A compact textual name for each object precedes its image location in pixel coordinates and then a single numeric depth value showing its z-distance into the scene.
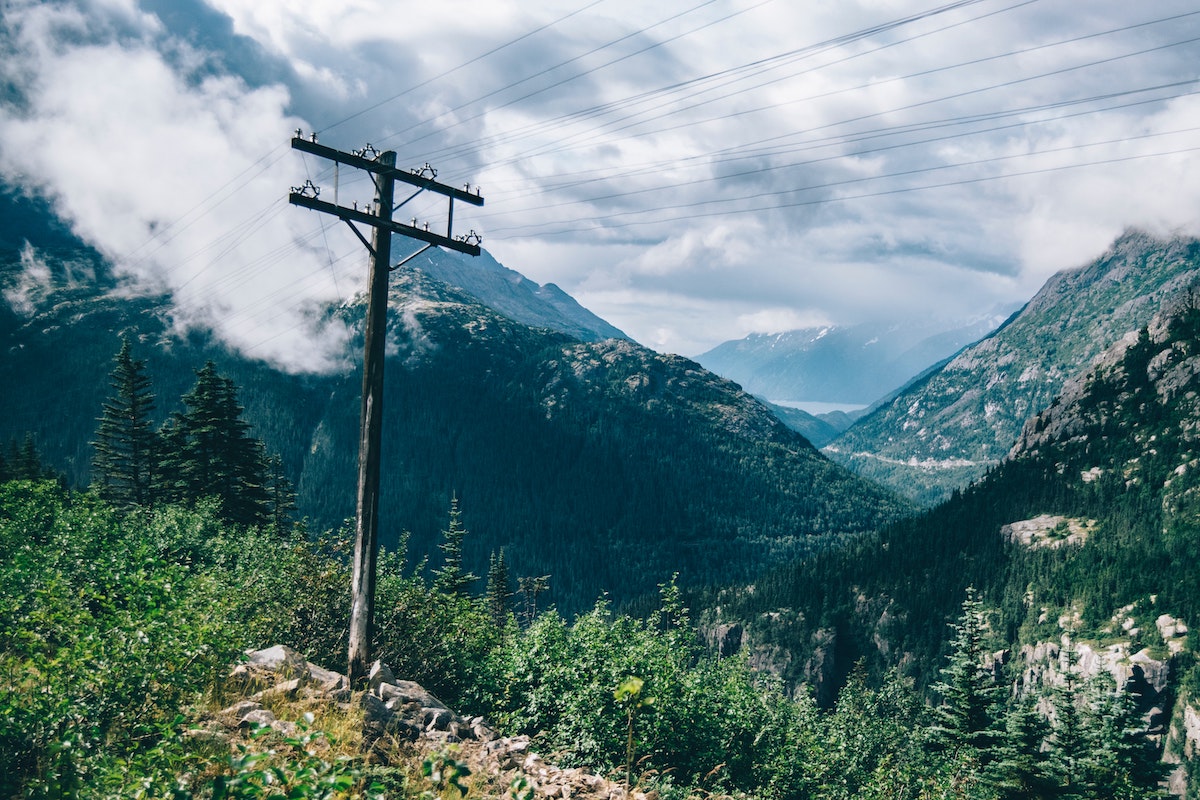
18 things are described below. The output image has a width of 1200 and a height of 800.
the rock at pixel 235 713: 8.64
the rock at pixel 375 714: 10.05
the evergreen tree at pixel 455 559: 58.26
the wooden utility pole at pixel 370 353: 13.49
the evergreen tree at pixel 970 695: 33.22
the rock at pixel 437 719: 10.79
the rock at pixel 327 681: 11.06
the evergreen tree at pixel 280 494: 67.25
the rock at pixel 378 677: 11.60
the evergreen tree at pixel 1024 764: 29.33
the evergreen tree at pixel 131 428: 53.47
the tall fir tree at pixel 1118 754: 29.89
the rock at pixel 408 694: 11.11
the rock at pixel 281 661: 11.18
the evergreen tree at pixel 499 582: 83.44
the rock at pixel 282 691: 9.80
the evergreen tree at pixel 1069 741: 31.08
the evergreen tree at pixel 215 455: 47.16
